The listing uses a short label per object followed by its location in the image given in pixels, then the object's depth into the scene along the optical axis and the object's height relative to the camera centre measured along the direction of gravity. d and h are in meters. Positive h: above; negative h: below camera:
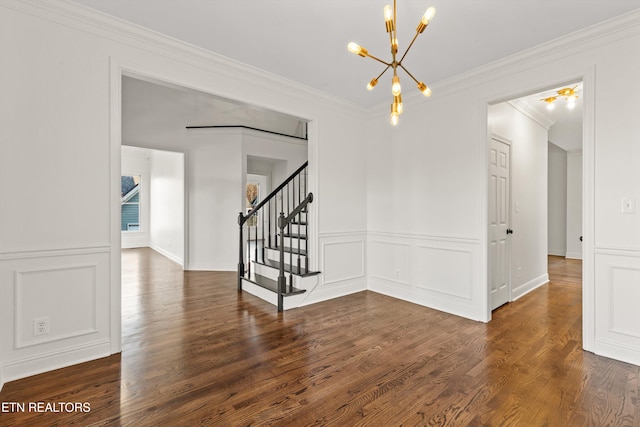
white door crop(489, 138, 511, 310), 3.71 -0.11
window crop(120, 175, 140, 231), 9.70 +0.37
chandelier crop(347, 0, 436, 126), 1.75 +1.01
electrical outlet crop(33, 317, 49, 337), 2.26 -0.83
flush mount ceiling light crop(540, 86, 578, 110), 3.87 +1.55
